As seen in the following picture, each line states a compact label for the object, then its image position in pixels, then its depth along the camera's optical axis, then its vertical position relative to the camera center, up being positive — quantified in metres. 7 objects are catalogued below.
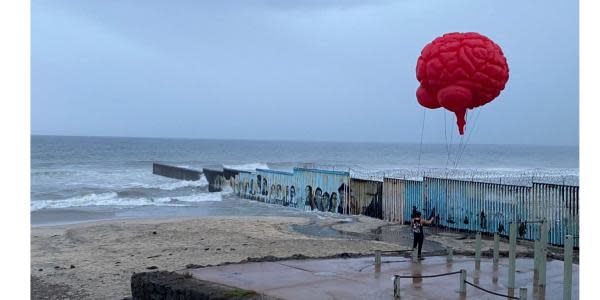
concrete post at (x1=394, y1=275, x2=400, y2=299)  9.88 -2.51
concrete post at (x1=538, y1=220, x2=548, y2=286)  10.66 -2.30
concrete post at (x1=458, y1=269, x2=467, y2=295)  10.21 -2.51
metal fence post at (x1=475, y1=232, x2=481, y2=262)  12.66 -2.38
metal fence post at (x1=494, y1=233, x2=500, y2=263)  12.38 -2.35
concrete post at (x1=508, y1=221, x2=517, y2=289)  10.66 -2.16
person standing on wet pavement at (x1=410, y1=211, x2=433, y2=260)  13.38 -2.08
